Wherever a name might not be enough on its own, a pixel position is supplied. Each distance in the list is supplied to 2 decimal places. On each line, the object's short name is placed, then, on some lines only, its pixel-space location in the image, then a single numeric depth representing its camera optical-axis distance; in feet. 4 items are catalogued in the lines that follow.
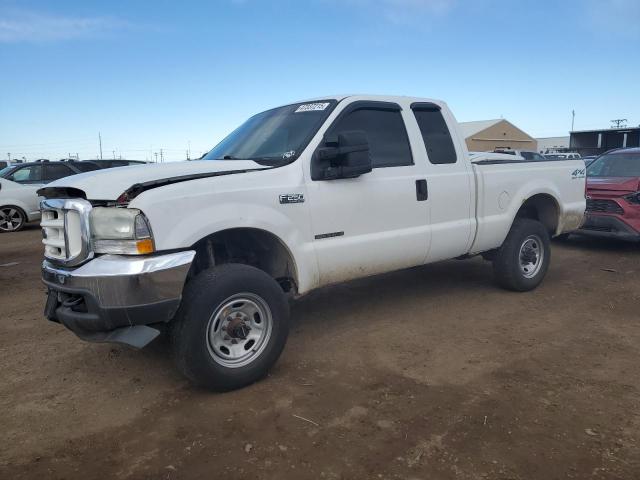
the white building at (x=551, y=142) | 188.79
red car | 26.40
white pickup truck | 10.44
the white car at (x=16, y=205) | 41.01
